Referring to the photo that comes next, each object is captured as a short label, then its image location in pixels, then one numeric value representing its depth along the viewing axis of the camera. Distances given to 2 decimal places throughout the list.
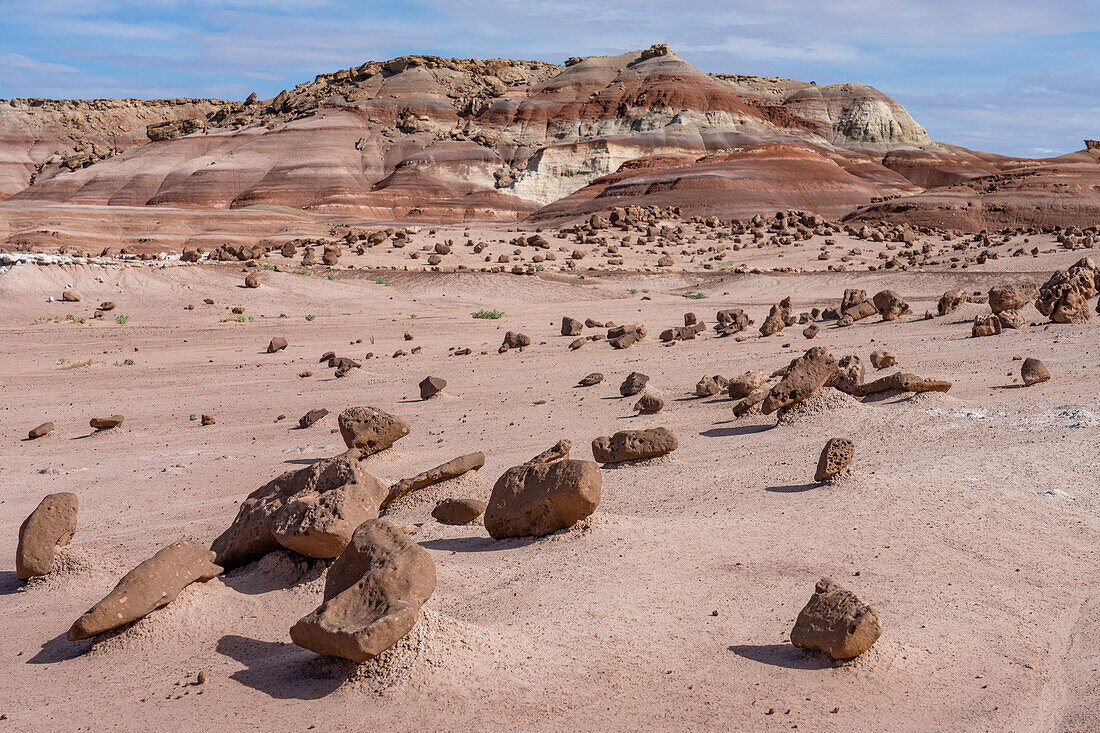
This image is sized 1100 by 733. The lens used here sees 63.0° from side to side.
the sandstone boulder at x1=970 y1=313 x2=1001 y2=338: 10.34
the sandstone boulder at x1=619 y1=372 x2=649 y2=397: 8.88
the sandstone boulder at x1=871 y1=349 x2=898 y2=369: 8.94
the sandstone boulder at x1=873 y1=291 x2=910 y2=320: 13.15
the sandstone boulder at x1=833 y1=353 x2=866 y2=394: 7.56
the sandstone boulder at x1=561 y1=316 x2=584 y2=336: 13.84
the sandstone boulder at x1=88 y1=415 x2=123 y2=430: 8.70
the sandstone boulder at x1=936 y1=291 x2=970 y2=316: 12.70
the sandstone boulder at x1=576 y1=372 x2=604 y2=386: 9.67
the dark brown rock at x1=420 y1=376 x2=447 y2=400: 9.53
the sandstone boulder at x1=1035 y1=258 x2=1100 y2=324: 10.34
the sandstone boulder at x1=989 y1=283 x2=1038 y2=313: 11.31
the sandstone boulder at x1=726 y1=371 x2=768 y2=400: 8.02
